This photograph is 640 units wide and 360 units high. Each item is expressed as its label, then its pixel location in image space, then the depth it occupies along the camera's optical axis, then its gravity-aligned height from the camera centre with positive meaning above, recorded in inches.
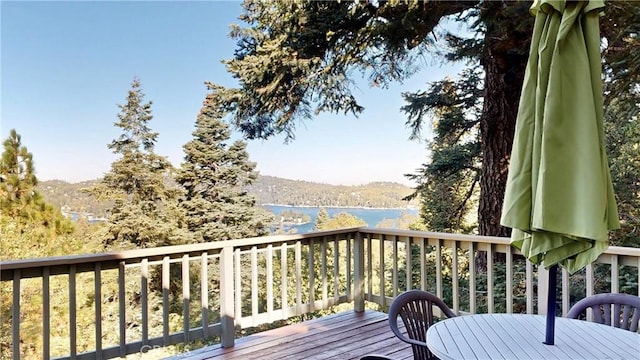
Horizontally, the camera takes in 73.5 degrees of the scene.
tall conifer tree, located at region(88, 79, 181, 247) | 444.8 -11.6
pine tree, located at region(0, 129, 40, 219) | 376.5 -0.5
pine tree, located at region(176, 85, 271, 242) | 470.9 -11.2
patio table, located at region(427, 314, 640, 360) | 62.9 -26.7
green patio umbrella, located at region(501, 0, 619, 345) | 61.4 +3.7
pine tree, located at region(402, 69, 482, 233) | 306.7 +30.1
